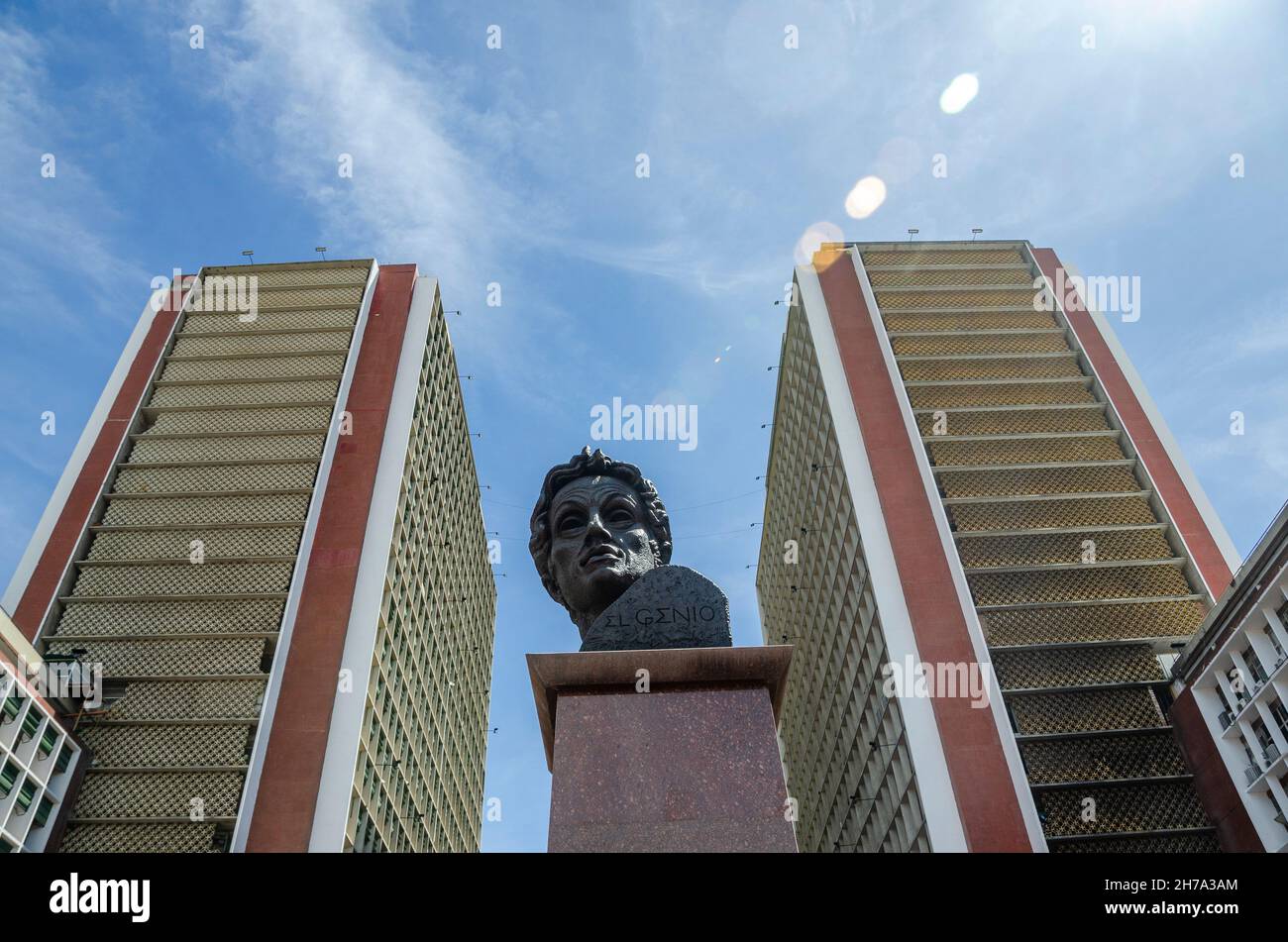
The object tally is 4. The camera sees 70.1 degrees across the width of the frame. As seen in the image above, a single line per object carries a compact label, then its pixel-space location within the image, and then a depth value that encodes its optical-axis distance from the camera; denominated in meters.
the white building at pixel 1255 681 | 24.48
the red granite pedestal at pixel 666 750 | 7.66
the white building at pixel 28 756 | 24.95
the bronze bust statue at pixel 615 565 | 9.66
